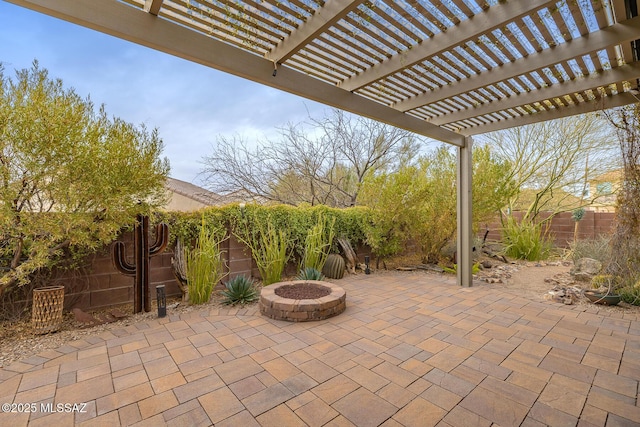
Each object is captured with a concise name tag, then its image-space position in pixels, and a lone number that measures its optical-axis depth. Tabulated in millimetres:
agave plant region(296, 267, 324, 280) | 4656
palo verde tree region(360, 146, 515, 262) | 5984
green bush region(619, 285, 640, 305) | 3852
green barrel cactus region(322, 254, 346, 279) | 5418
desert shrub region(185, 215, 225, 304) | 3795
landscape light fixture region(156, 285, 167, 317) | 3330
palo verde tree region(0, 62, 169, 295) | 2451
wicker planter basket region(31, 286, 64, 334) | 2805
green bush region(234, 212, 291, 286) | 4594
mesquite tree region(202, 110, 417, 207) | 8531
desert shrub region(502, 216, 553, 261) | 7465
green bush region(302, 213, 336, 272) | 5062
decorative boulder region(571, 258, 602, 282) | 4965
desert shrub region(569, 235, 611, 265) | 5227
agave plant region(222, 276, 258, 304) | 3854
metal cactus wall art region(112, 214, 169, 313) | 3418
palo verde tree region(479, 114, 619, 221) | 7953
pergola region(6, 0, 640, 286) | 2141
